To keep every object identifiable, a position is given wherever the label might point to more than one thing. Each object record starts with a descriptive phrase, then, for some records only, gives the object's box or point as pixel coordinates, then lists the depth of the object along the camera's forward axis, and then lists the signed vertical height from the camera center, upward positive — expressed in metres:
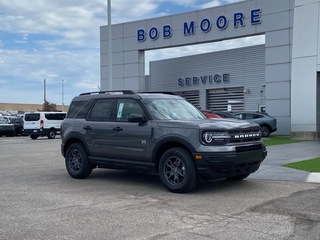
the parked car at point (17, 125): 38.00 -1.25
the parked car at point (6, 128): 35.69 -1.43
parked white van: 30.73 -0.95
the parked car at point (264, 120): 26.39 -0.63
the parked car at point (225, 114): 22.17 -0.23
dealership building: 21.56 +3.61
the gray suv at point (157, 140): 8.13 -0.60
